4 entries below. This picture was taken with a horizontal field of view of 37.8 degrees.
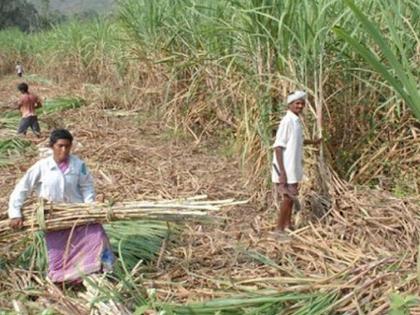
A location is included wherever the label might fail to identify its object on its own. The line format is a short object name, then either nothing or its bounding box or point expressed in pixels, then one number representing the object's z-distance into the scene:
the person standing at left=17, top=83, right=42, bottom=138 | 7.88
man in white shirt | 3.87
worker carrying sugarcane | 3.22
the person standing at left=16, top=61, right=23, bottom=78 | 17.33
